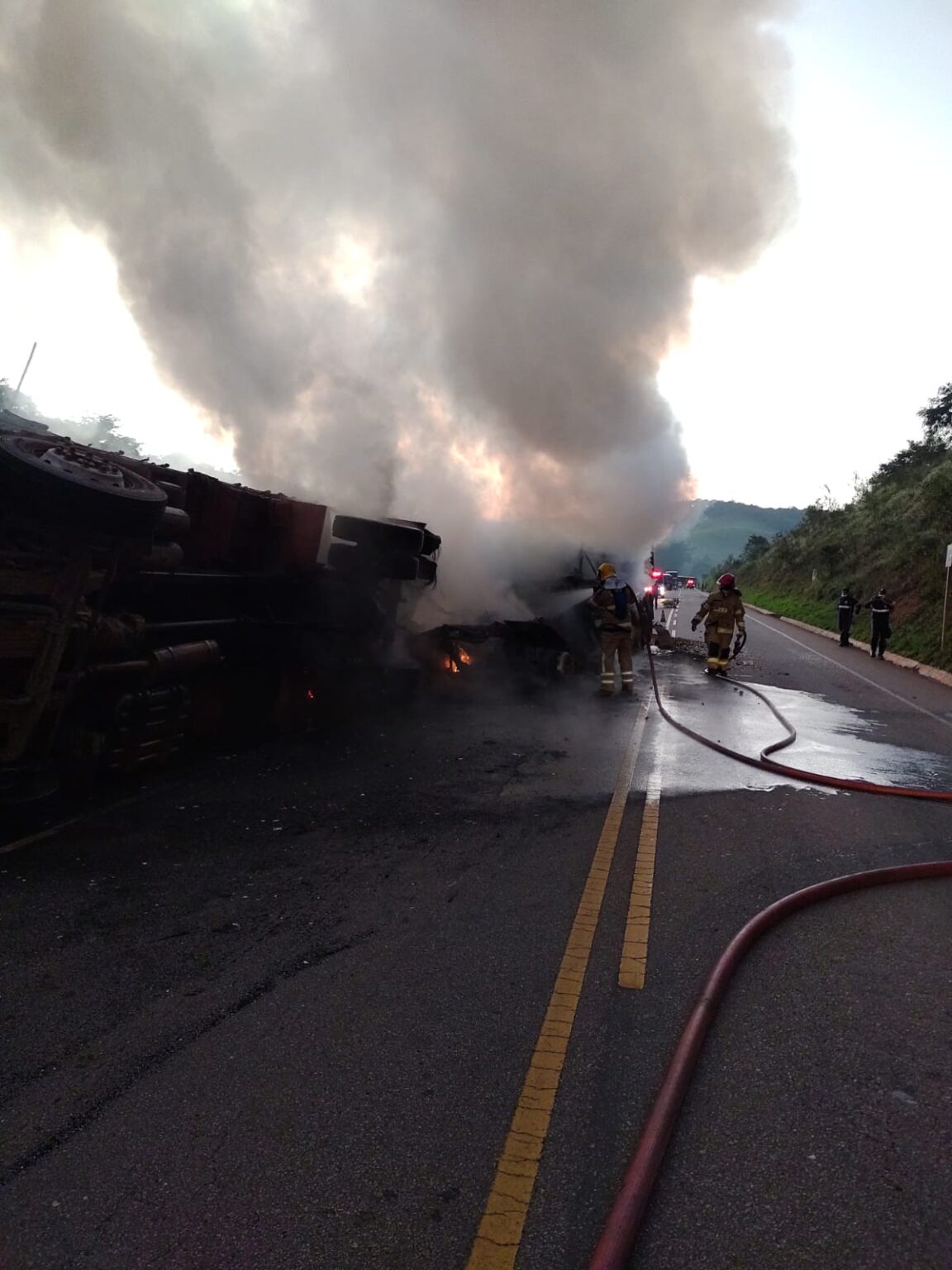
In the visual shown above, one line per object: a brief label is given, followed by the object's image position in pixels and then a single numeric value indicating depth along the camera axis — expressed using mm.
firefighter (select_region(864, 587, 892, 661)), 18094
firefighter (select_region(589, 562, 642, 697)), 10961
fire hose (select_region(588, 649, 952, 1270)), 1876
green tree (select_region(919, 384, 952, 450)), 34438
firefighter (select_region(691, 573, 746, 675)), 12859
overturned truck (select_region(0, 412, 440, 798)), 4410
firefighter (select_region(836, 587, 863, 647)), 20531
